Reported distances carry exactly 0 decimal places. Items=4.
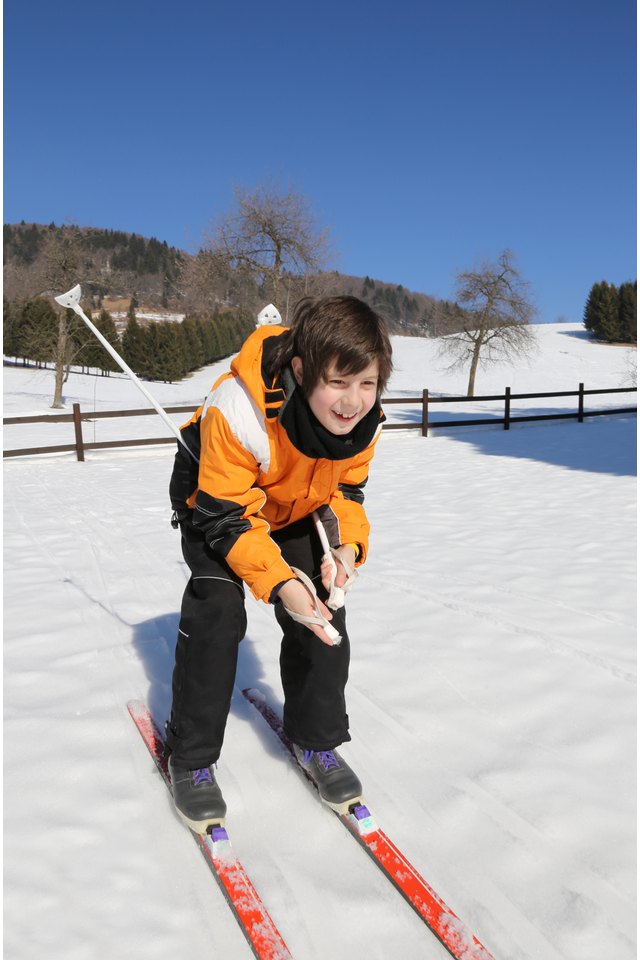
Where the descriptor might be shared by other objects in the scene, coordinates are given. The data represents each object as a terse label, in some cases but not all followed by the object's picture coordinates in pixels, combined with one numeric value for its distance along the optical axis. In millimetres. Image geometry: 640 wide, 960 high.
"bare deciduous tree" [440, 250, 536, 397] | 28547
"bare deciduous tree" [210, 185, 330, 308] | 23078
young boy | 1882
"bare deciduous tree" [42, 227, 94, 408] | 22250
